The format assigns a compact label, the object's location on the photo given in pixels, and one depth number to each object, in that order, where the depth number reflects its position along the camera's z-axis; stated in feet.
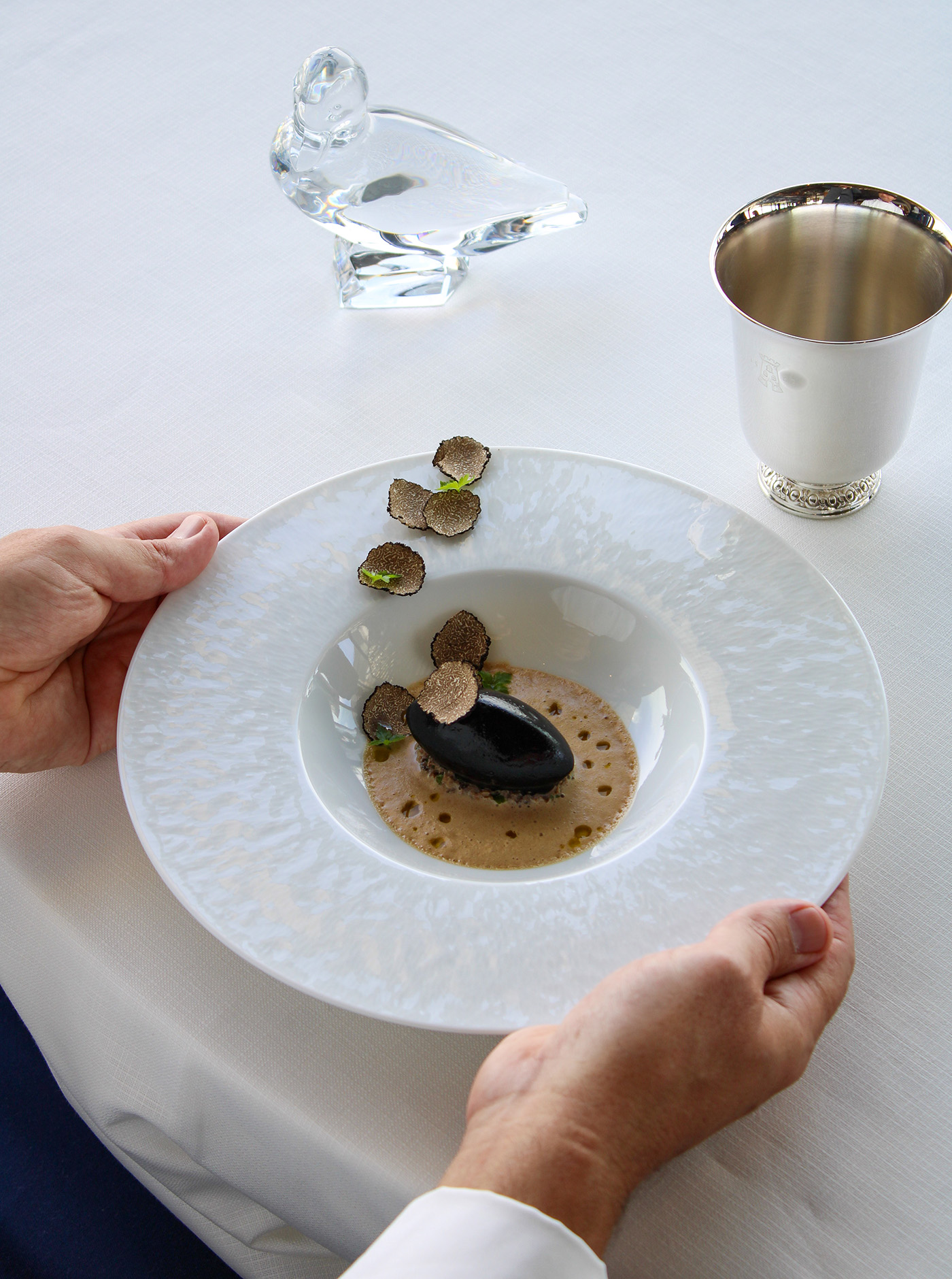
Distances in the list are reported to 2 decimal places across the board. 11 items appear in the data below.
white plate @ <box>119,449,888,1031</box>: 1.95
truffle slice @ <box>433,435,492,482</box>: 2.74
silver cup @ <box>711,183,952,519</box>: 2.59
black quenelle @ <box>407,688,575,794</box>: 2.40
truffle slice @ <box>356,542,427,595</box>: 2.63
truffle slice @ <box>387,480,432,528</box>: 2.69
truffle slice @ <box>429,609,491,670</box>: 2.73
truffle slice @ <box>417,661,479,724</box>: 2.45
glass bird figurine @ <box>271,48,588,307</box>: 3.37
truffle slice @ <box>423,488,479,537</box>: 2.69
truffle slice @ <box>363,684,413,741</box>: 2.67
